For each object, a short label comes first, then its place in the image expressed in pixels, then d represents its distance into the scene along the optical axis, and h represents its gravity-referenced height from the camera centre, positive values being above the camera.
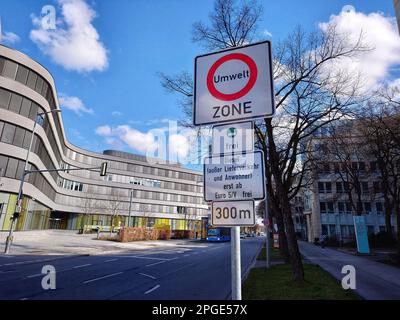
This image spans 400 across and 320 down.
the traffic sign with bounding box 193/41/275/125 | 2.67 +1.48
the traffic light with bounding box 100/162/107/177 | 20.59 +4.57
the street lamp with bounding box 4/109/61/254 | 19.69 +0.91
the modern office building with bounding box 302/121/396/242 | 47.81 +4.79
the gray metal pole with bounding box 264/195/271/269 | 15.18 +0.26
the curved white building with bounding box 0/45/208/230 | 30.02 +10.82
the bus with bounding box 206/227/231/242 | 49.72 +0.40
